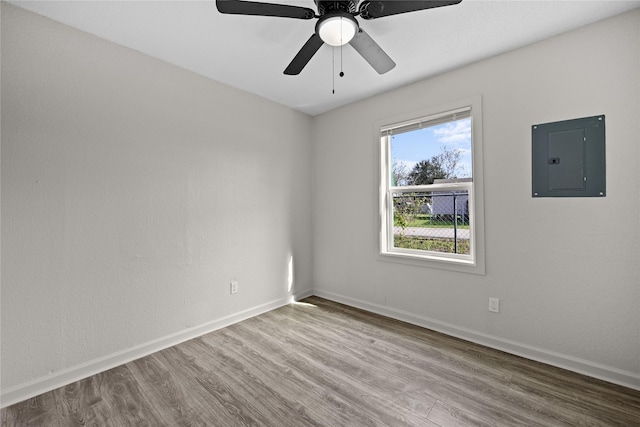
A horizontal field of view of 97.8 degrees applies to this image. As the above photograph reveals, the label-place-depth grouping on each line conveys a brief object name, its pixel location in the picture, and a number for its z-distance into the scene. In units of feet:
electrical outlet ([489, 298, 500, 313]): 7.68
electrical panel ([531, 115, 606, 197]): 6.36
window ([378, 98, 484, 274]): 8.19
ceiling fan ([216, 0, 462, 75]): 4.46
